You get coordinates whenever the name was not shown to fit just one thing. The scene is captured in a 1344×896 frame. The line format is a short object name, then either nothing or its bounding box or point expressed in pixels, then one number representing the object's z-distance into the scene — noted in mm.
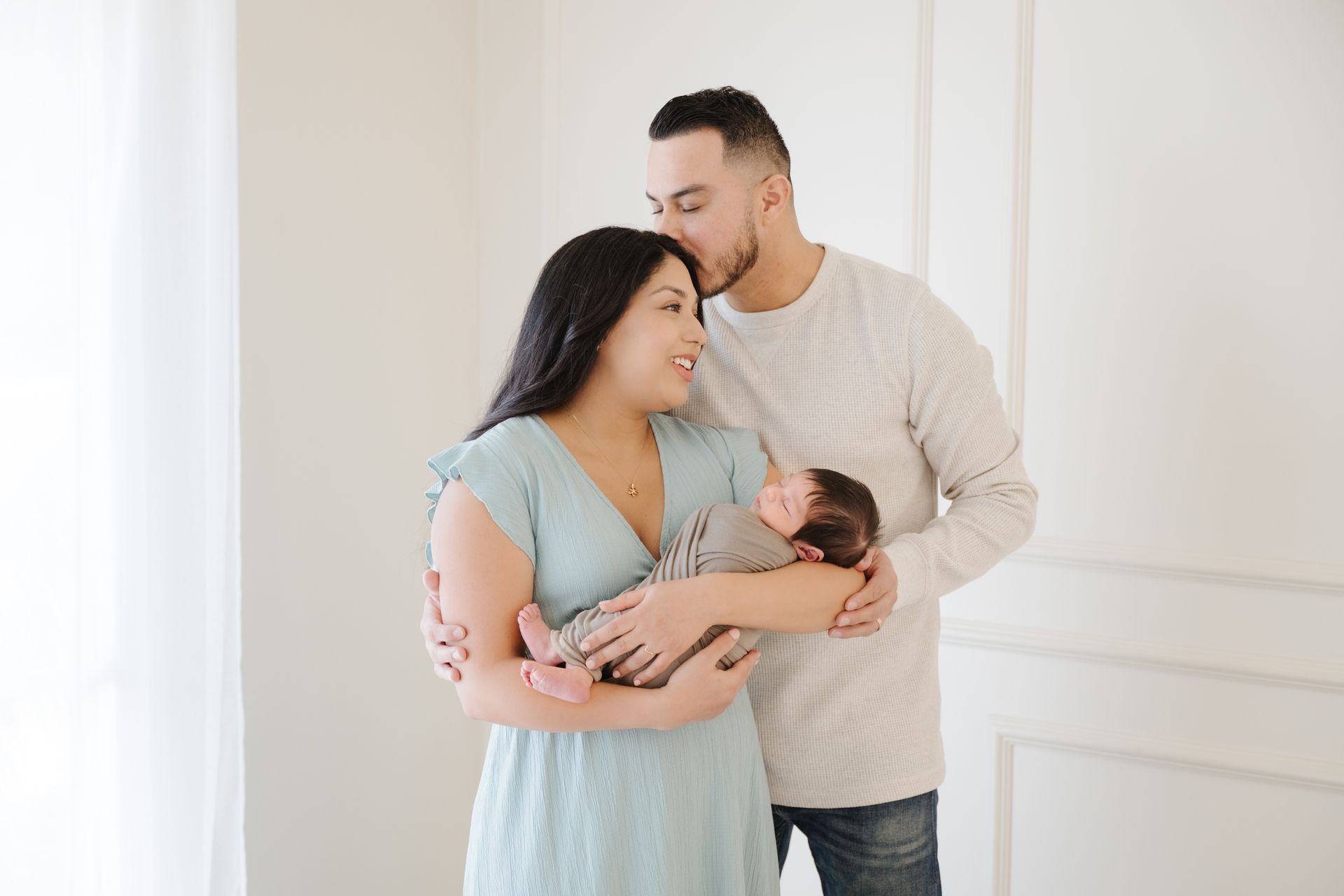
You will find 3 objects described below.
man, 1574
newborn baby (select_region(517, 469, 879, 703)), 1284
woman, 1293
